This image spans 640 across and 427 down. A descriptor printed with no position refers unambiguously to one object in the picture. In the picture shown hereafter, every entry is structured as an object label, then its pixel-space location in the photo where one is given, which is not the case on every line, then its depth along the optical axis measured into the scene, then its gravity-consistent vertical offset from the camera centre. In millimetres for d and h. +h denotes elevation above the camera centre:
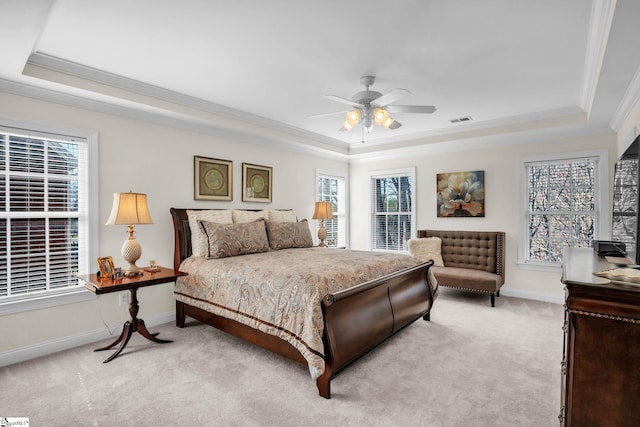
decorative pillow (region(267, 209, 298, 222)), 4707 -69
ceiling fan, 3047 +965
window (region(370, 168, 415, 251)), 6074 +56
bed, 2322 -728
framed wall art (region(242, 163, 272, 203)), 4750 +416
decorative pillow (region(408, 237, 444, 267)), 5250 -586
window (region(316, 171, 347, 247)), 6262 +193
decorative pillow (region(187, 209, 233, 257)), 3627 -130
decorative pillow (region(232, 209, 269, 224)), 4281 -66
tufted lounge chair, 4477 -734
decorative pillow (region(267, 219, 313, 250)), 4211 -312
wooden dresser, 1349 -591
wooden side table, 2729 -637
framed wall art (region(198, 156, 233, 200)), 4188 +423
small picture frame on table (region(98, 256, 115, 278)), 2943 -512
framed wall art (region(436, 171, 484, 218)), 5211 +302
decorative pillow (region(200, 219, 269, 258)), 3543 -313
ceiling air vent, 4548 +1297
